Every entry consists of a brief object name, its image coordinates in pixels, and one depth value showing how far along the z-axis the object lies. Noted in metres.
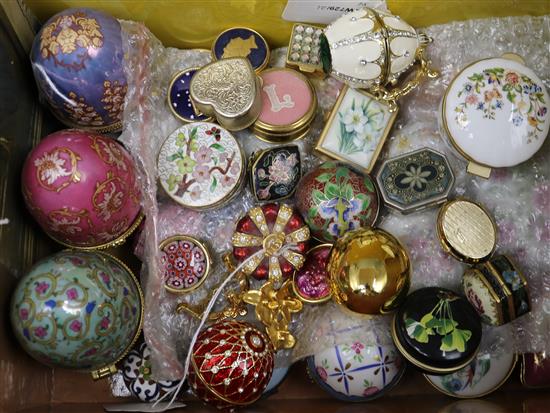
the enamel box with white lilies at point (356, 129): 0.37
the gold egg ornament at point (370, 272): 0.30
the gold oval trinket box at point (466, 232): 0.34
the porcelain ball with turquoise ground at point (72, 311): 0.30
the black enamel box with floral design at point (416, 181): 0.35
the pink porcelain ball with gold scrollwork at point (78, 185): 0.31
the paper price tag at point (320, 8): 0.37
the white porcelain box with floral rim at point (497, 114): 0.34
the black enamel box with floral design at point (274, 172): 0.36
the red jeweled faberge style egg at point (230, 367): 0.31
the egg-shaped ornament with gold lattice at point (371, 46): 0.33
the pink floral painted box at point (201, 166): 0.36
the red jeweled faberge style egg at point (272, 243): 0.34
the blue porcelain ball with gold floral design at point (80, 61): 0.33
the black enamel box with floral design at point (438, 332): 0.31
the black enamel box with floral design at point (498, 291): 0.32
